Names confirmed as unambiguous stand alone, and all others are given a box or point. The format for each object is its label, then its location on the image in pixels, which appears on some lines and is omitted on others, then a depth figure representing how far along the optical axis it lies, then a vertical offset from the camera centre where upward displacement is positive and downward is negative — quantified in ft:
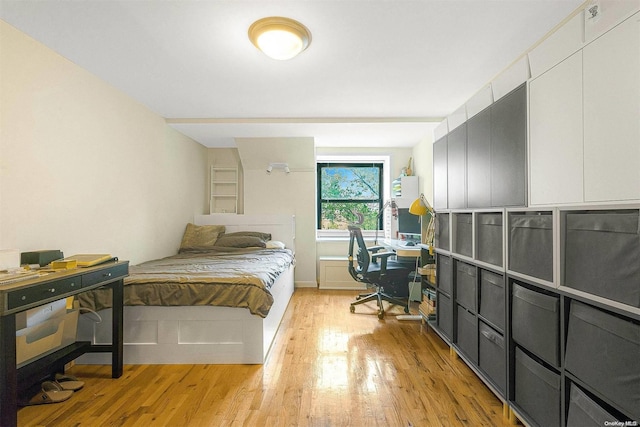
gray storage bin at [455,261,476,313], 7.43 -1.69
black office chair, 12.03 -2.25
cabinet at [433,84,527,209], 5.88 +1.34
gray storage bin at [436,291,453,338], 8.64 -2.82
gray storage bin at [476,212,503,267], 6.46 -0.44
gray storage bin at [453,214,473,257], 7.73 -0.46
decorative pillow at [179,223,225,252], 14.25 -1.01
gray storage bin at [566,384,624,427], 3.87 -2.51
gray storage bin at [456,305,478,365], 7.27 -2.85
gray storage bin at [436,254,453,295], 8.79 -1.66
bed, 7.94 -2.79
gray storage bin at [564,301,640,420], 3.54 -1.70
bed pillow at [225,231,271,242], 15.19 -0.89
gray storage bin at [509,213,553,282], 4.97 -0.46
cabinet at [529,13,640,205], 3.76 +1.32
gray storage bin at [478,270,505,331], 6.24 -1.69
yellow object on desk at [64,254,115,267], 6.76 -0.99
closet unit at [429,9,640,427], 3.75 -0.23
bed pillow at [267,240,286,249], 14.71 -1.36
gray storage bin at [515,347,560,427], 4.72 -2.80
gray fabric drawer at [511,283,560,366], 4.74 -1.72
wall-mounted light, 16.47 +2.61
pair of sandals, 6.43 -3.72
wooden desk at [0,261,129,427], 4.86 -1.82
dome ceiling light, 6.47 +3.84
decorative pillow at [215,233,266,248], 14.38 -1.20
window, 18.72 +1.38
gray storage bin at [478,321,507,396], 6.06 -2.83
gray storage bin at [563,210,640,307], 3.61 -0.46
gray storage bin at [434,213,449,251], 9.22 -0.46
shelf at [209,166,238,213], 17.49 +1.43
